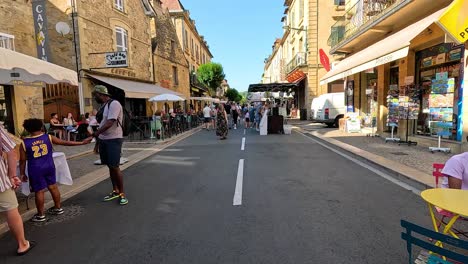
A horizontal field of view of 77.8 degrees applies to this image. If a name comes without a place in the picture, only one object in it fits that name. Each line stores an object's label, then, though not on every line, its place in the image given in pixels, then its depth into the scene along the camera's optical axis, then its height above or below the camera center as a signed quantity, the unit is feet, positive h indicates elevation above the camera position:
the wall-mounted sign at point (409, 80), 33.45 +2.91
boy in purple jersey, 12.76 -2.11
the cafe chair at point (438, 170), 11.96 -2.84
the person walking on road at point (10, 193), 10.34 -2.77
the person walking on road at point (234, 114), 69.36 -1.11
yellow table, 7.32 -2.62
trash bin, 85.43 -1.92
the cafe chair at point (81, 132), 42.14 -2.71
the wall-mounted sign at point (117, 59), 44.75 +8.30
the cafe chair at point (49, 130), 37.73 -2.06
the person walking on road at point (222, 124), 44.11 -2.19
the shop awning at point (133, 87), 46.78 +4.47
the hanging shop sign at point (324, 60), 71.15 +11.50
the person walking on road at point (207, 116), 61.05 -1.27
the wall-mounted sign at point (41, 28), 36.40 +10.97
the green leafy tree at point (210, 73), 128.98 +16.46
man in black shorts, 15.03 -1.22
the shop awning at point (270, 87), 59.62 +4.58
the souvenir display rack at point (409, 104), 31.22 +0.09
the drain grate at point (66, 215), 13.43 -4.95
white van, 57.98 -0.30
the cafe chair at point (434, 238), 5.72 -2.96
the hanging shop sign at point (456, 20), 21.49 +6.23
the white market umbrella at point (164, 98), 51.19 +2.36
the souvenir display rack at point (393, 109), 33.65 -0.45
